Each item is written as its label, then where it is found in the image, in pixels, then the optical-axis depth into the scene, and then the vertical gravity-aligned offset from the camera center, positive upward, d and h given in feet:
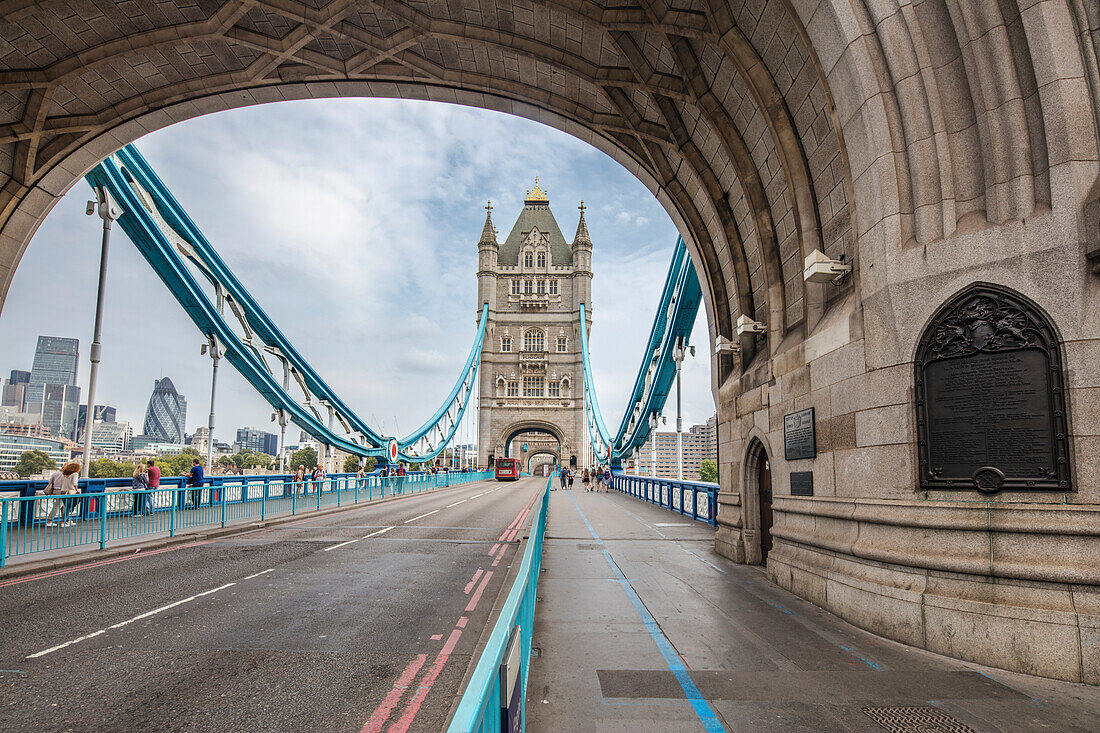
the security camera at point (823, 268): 25.82 +7.07
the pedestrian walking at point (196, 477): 61.05 -3.35
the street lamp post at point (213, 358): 84.48 +12.33
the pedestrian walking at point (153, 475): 54.29 -2.85
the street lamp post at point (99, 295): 59.93 +14.13
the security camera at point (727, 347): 39.55 +6.04
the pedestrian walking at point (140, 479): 54.49 -3.17
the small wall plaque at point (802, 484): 27.86 -1.60
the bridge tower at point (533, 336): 292.40 +50.31
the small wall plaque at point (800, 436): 27.61 +0.48
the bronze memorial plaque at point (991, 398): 18.57 +1.55
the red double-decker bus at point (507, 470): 210.38 -8.21
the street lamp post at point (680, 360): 92.17 +12.58
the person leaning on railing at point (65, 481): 45.21 -2.86
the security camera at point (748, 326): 36.45 +6.70
